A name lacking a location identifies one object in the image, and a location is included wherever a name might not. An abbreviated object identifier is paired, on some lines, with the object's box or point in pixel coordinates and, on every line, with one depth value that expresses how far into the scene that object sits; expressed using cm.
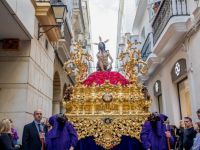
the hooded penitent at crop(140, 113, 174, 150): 520
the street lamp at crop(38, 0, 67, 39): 862
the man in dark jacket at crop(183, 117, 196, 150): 610
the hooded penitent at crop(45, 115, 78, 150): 516
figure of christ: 728
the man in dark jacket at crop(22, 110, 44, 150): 554
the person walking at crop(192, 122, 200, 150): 493
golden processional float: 578
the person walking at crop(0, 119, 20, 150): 448
